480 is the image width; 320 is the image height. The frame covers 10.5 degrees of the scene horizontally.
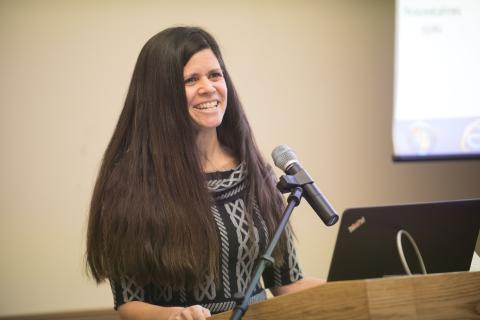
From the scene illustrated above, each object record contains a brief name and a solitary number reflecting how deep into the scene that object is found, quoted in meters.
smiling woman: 6.10
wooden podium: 5.68
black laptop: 5.87
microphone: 5.77
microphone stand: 5.63
